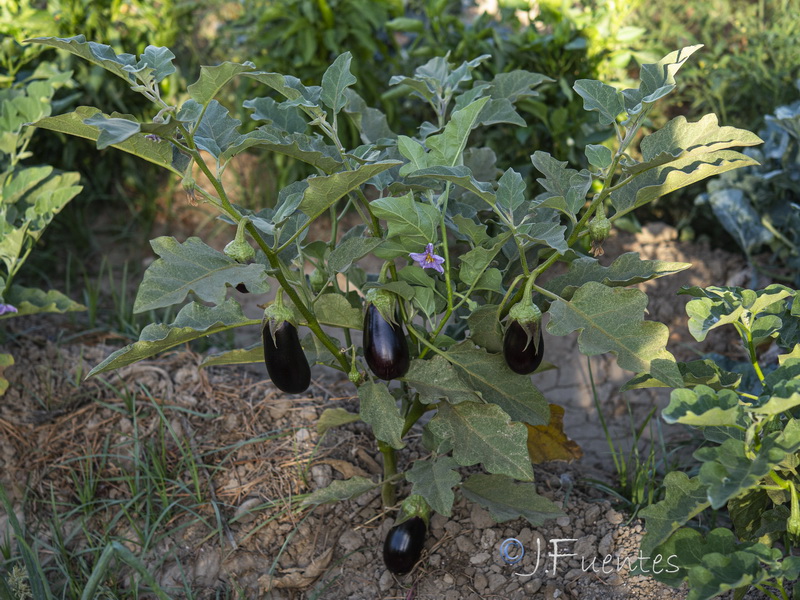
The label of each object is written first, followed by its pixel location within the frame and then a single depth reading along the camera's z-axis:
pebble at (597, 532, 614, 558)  1.72
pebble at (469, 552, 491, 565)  1.75
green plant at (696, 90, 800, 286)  2.59
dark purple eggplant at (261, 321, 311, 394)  1.43
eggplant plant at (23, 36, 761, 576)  1.31
